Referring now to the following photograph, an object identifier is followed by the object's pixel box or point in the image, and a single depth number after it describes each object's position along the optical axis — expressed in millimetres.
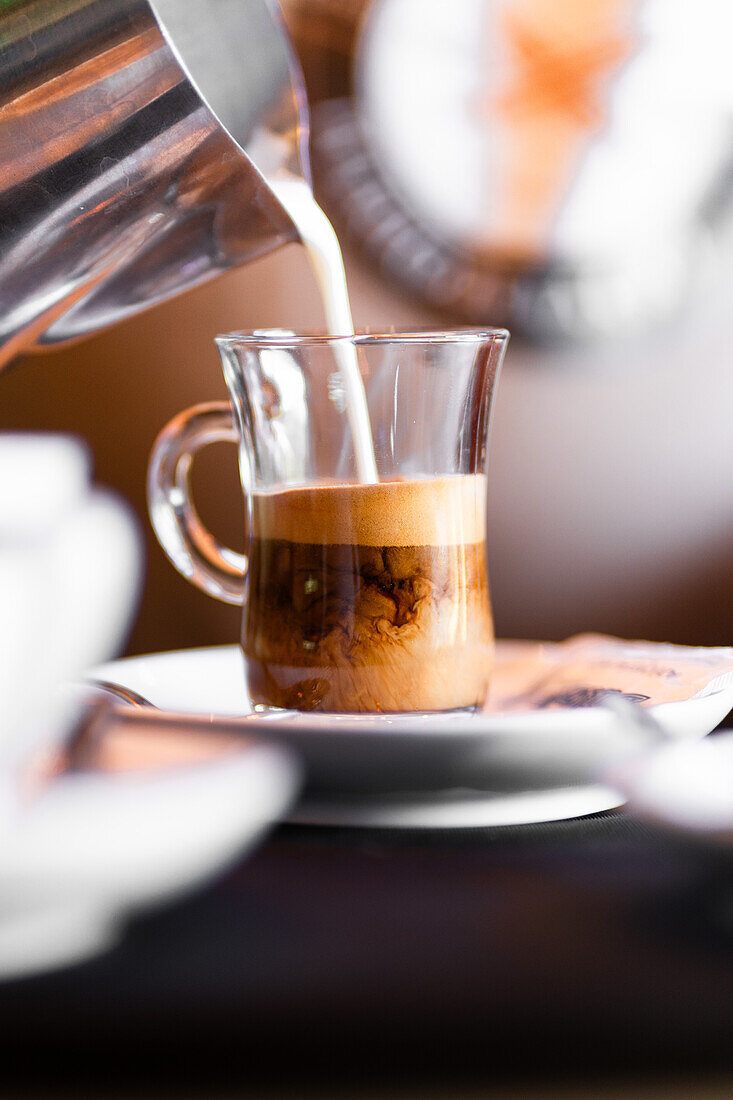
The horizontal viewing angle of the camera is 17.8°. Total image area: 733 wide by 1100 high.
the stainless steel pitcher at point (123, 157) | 453
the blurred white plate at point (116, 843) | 388
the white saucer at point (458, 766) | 434
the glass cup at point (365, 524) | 489
